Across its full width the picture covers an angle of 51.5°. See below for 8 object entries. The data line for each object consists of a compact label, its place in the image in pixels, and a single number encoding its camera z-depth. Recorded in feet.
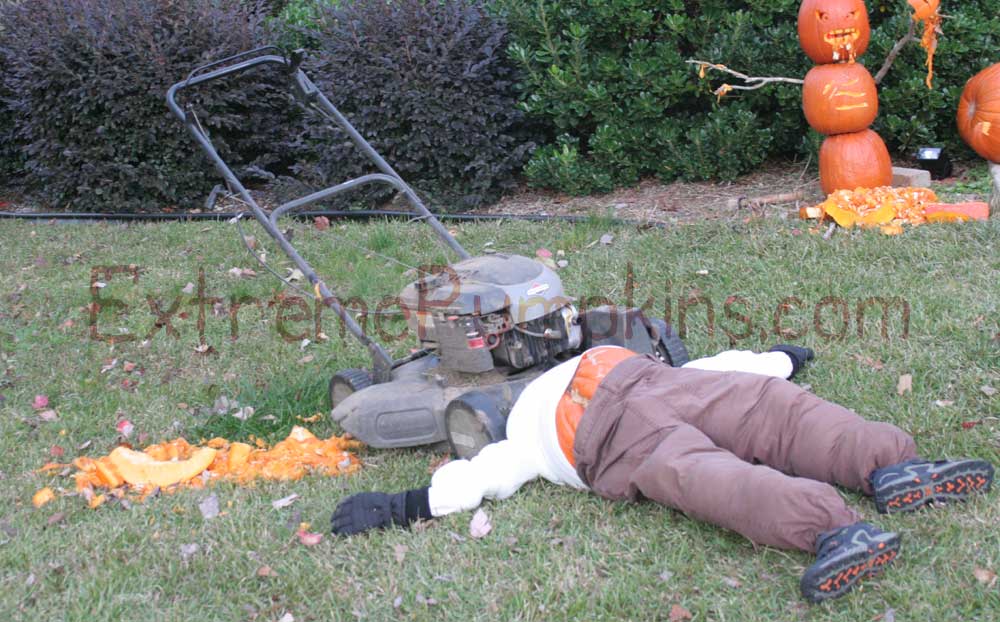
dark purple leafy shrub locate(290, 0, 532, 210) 23.20
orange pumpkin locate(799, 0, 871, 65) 18.92
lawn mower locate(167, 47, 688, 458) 11.46
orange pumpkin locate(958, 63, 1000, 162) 19.57
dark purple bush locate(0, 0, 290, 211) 24.85
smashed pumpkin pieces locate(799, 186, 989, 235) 17.78
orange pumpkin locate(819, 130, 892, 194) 19.40
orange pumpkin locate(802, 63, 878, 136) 19.17
